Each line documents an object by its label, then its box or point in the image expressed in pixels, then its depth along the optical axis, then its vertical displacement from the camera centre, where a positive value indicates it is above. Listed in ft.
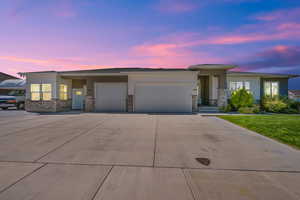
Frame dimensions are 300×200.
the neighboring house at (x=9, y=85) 63.64 +6.91
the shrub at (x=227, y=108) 40.93 -2.50
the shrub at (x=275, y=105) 39.99 -1.56
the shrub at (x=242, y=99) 40.37 +0.21
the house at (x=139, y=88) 39.04 +3.27
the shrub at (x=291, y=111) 39.60 -3.21
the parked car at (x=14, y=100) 44.80 -0.29
